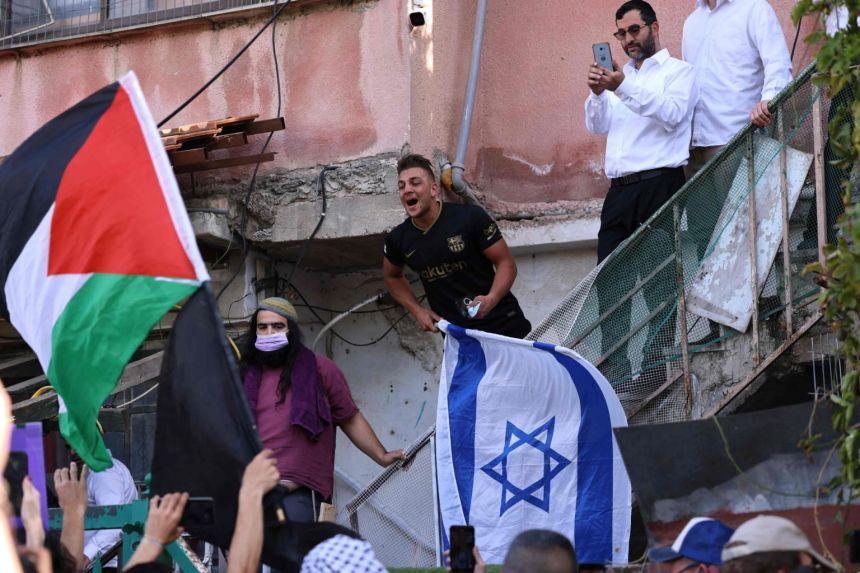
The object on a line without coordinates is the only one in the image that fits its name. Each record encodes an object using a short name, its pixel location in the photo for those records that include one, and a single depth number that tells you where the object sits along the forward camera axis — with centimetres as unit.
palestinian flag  1018
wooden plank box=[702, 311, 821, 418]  1341
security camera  1825
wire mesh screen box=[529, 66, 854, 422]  1377
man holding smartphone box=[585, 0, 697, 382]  1533
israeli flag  1359
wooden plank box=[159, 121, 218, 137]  1783
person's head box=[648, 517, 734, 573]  922
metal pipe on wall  1837
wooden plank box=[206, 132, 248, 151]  1787
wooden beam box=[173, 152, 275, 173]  1844
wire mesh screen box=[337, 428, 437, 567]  1525
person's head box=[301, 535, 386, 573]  880
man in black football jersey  1554
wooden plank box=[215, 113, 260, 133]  1789
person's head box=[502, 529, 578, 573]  833
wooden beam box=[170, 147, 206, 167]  1777
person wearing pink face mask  1418
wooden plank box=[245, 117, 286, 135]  1816
